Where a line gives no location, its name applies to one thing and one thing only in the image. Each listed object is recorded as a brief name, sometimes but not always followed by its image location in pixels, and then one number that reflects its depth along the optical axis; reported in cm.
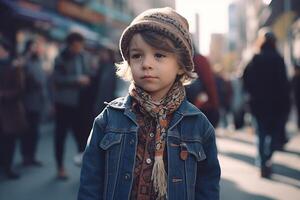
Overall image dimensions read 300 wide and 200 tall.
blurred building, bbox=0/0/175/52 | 1440
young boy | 249
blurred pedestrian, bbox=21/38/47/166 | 815
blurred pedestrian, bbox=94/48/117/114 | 701
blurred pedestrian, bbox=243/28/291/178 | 727
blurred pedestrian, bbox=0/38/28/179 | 709
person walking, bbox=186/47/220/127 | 556
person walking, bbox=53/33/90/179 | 707
